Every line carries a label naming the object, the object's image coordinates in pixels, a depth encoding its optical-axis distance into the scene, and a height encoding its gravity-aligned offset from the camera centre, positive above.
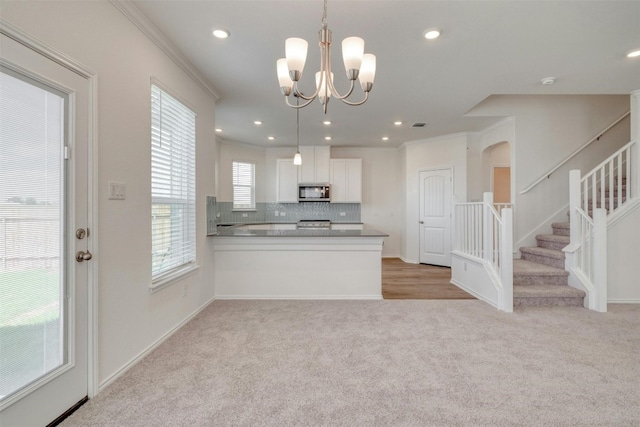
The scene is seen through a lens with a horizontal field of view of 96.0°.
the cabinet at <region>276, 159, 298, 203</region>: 6.52 +0.75
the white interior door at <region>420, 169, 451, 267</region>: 5.91 -0.07
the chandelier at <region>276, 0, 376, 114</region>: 1.66 +0.90
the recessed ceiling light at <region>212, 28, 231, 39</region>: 2.35 +1.50
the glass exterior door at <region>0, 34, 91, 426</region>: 1.37 -0.12
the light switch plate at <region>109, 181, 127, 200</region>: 1.95 +0.17
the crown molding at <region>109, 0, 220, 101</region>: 2.05 +1.47
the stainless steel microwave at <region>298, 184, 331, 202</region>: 6.45 +0.47
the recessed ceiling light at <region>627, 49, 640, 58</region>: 2.72 +1.54
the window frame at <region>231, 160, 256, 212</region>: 6.44 +0.63
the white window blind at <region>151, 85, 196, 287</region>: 2.48 +0.28
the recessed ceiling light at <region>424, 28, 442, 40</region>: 2.36 +1.50
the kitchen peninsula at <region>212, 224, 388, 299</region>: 3.74 -0.69
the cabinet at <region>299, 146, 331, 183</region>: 6.50 +1.11
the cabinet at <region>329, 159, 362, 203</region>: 6.54 +0.77
